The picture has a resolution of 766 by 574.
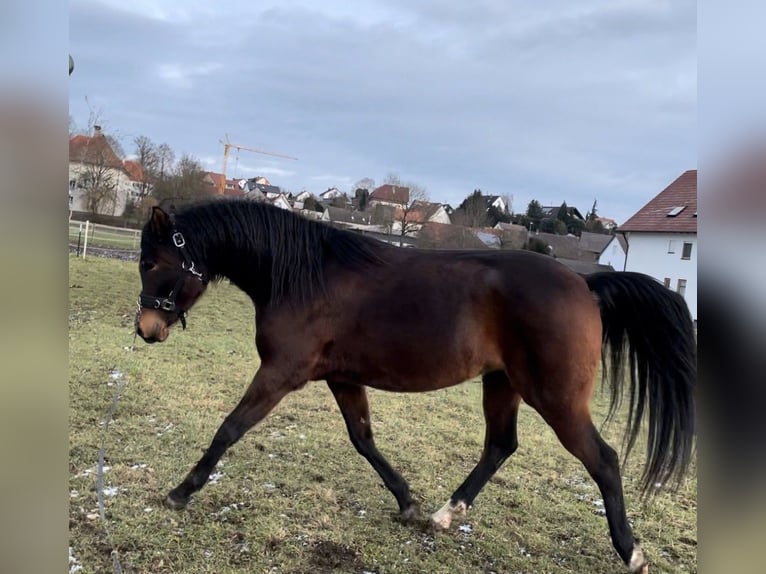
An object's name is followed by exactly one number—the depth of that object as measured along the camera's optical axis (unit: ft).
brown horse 8.13
